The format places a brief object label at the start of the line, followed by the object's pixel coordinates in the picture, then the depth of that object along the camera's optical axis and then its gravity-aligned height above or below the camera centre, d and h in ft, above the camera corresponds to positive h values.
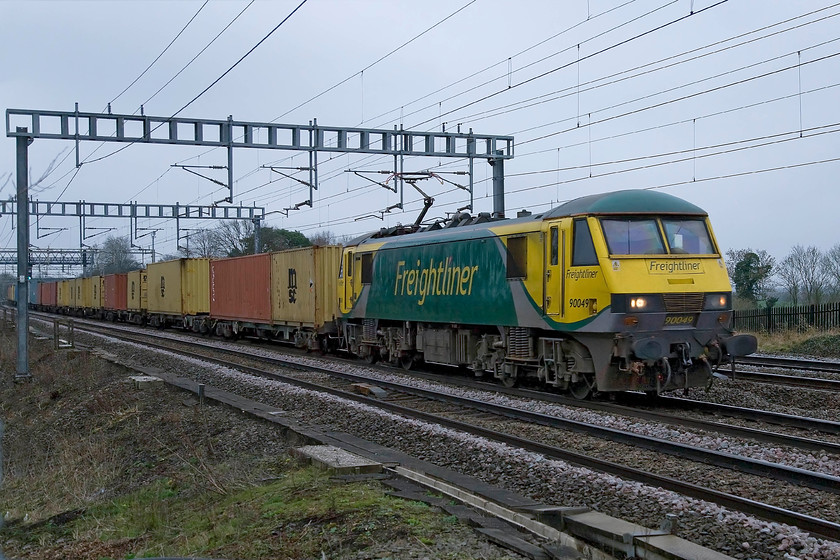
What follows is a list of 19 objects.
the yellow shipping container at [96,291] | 178.02 +1.52
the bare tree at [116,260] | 290.97 +13.96
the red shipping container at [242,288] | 93.97 +0.92
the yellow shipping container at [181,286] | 116.47 +1.57
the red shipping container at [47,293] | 244.42 +1.58
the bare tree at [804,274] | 126.11 +2.23
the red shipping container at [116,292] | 158.83 +1.08
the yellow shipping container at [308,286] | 79.51 +0.86
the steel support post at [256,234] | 134.37 +10.28
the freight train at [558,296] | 40.57 -0.24
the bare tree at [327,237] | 259.35 +18.86
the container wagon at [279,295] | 79.97 +0.00
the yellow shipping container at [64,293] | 215.72 +1.47
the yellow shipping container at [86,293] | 189.26 +1.11
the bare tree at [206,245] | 253.44 +16.24
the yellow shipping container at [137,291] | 145.89 +1.11
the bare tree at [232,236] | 219.82 +17.53
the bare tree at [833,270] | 126.52 +2.88
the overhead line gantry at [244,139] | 66.80 +15.08
